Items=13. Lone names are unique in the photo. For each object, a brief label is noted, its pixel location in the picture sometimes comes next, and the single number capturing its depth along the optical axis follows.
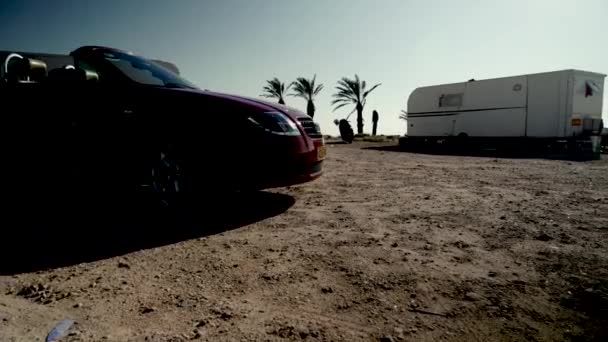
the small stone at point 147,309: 1.79
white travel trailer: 12.22
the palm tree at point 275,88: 33.59
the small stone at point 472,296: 1.87
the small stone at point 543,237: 2.80
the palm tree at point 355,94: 31.81
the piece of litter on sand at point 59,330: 1.56
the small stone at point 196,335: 1.55
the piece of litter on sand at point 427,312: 1.72
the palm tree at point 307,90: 33.81
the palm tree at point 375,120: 33.50
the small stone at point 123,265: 2.38
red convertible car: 3.46
